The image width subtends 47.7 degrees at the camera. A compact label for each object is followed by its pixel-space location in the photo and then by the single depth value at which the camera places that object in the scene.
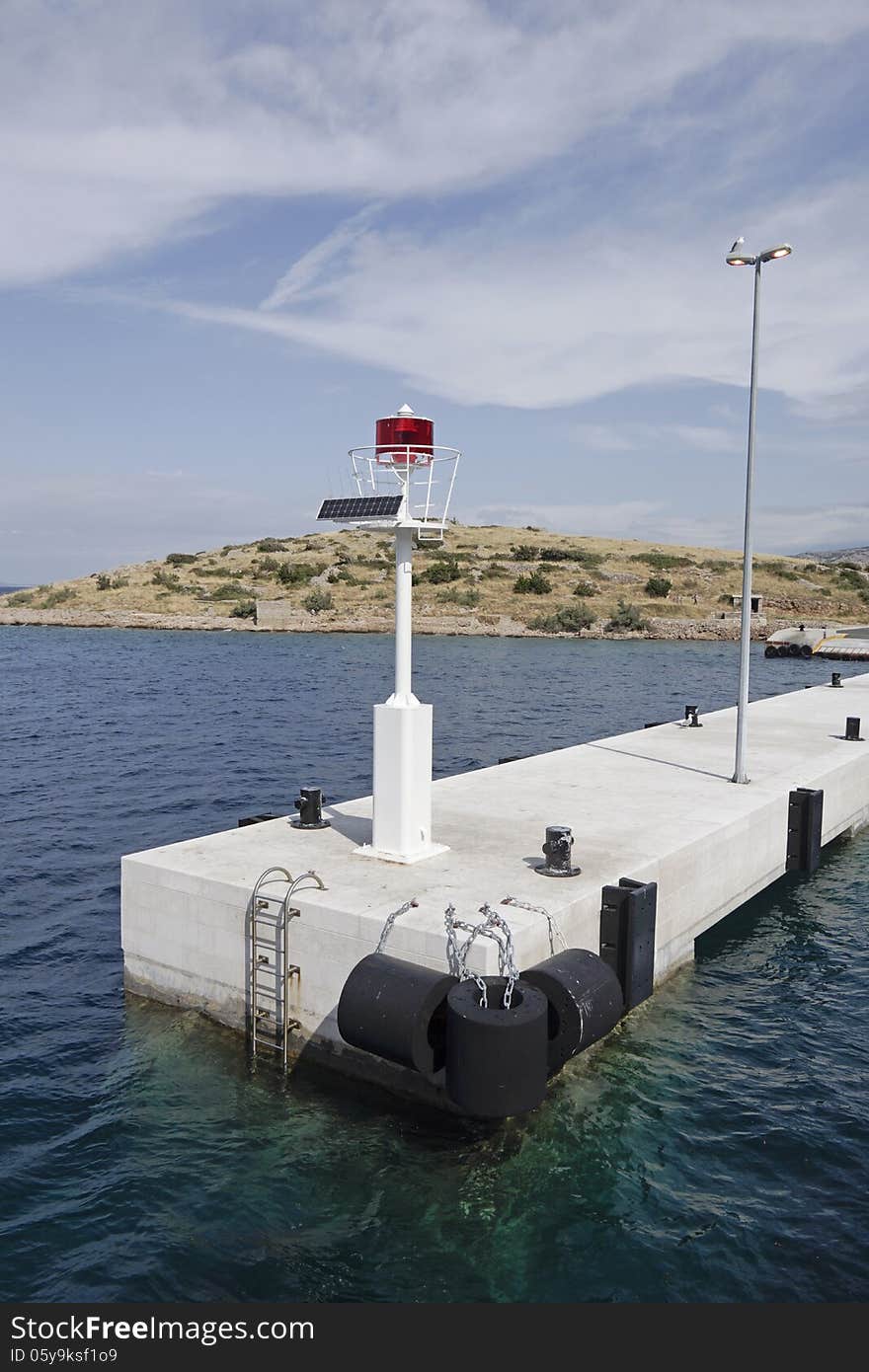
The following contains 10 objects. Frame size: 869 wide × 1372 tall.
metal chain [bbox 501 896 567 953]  10.96
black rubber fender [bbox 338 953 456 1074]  9.42
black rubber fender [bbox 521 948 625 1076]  9.70
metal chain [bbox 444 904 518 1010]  9.80
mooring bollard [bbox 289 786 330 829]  14.99
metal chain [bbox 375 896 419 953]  10.56
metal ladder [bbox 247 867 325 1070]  11.26
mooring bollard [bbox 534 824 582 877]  12.53
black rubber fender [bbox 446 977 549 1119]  8.79
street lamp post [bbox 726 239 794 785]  17.44
